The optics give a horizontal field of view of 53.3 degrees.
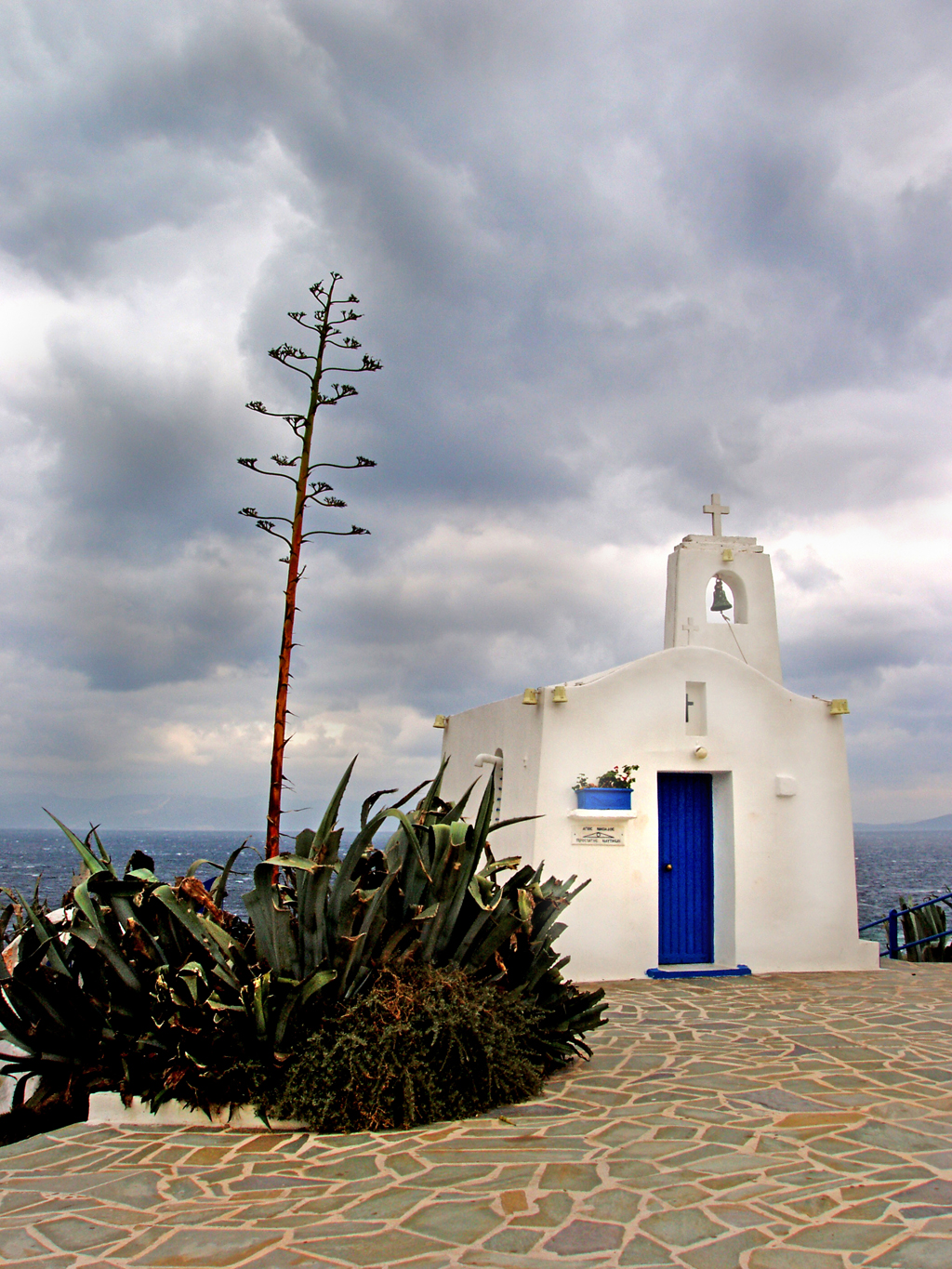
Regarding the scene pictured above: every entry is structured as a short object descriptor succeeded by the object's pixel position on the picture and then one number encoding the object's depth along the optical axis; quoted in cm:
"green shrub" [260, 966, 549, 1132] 476
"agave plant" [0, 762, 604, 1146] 502
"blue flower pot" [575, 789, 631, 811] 948
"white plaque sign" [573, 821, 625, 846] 956
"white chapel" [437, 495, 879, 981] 955
